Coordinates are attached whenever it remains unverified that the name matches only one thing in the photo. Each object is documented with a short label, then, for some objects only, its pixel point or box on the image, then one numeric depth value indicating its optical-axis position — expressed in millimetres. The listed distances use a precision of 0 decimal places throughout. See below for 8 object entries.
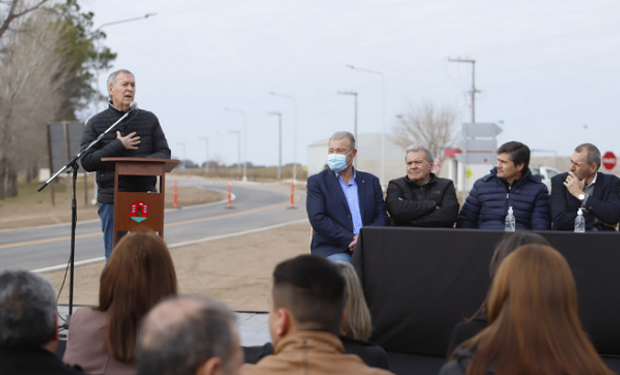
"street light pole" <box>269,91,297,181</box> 67812
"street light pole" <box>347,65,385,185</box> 45847
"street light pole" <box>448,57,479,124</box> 52656
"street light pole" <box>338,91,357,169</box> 52988
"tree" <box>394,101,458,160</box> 65750
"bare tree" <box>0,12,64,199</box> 34094
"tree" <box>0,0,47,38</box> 29078
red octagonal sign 26812
